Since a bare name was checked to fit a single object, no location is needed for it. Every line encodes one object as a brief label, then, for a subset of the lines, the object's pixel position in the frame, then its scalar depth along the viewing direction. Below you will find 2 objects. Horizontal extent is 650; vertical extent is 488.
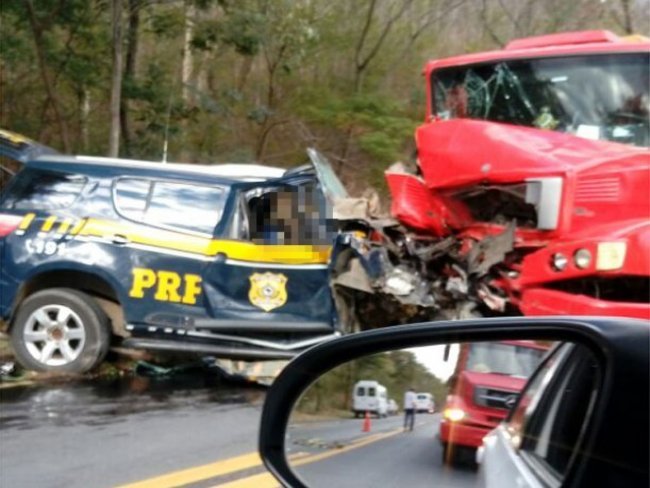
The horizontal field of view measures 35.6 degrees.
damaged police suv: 8.66
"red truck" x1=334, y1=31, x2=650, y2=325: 8.41
